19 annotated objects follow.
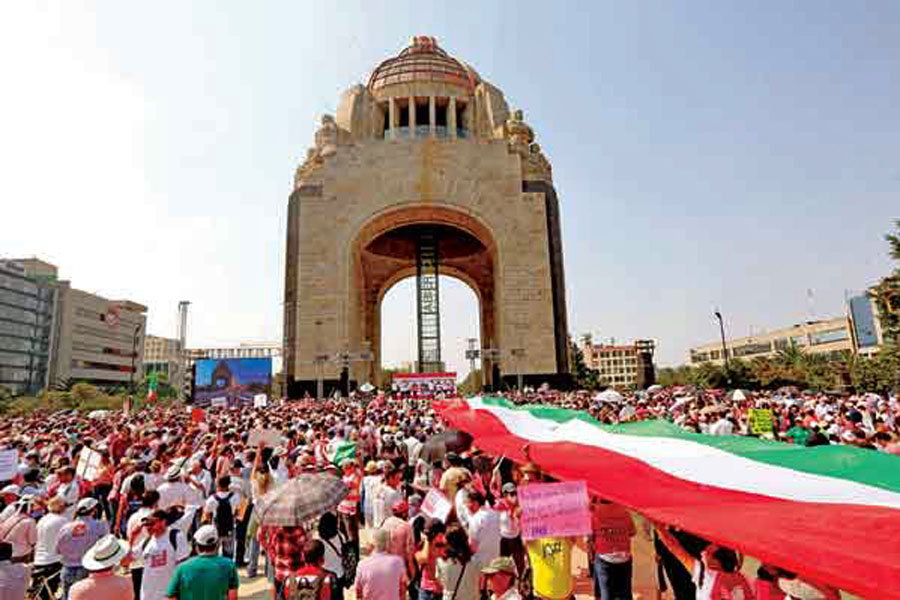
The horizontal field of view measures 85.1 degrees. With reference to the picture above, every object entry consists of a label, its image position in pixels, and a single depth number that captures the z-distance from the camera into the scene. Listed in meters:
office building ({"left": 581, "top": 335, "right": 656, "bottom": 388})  118.44
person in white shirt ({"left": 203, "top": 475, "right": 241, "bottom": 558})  6.21
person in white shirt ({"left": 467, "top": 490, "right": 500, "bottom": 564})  4.70
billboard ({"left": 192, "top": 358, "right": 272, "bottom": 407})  28.31
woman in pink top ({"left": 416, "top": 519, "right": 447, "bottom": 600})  4.28
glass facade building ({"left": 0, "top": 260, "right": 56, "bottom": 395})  68.12
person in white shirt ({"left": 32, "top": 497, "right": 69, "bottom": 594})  5.28
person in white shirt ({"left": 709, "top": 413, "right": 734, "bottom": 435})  10.15
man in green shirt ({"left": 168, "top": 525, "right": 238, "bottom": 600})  3.74
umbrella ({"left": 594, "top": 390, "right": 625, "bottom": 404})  17.18
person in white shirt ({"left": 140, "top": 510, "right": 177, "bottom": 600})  4.59
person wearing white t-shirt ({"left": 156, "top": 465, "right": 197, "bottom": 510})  6.06
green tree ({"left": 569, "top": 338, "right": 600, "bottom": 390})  48.81
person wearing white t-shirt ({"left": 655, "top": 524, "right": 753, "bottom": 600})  3.58
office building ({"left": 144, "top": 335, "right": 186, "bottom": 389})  130.50
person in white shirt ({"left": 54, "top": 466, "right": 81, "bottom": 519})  6.43
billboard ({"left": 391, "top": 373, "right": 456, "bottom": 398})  29.05
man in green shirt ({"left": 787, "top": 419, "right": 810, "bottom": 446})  9.47
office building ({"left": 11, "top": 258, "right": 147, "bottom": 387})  76.23
